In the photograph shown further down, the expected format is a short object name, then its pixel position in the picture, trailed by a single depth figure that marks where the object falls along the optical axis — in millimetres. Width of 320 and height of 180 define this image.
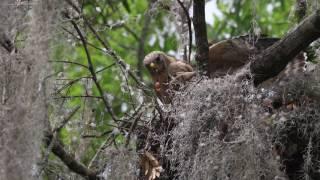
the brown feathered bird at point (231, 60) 10898
